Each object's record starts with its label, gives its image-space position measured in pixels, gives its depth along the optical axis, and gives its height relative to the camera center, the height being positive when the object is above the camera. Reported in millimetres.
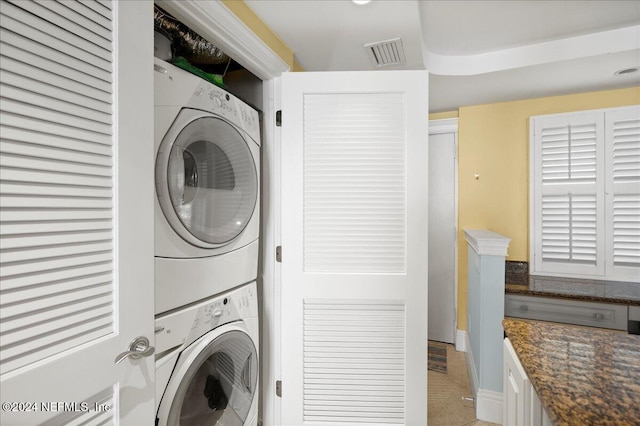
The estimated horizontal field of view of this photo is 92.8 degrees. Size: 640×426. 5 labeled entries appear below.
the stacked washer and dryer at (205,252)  1080 -168
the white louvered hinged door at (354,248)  1582 -187
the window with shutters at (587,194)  2432 +166
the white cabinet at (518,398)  823 -559
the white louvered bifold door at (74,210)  608 +1
